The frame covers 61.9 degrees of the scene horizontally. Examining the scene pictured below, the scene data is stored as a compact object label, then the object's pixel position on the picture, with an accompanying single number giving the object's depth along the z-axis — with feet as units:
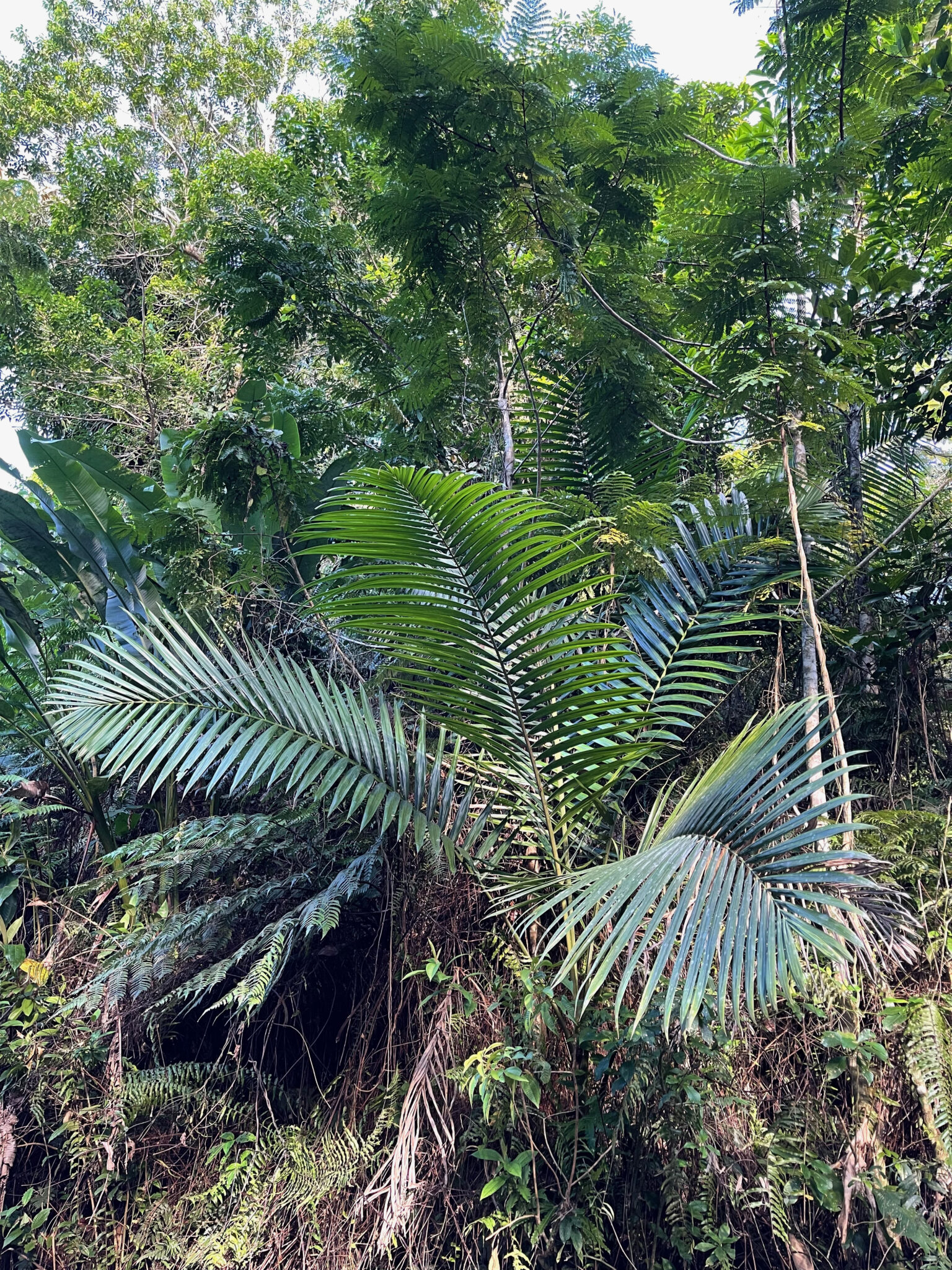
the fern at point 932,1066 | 5.45
